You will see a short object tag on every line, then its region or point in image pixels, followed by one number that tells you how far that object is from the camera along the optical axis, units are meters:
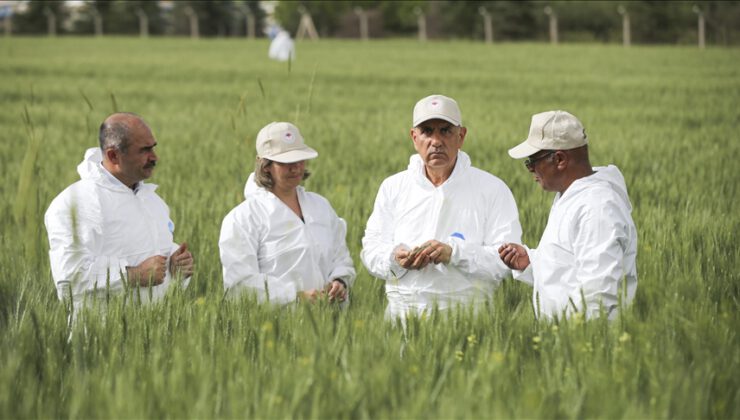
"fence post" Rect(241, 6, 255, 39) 68.75
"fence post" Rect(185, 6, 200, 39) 65.40
